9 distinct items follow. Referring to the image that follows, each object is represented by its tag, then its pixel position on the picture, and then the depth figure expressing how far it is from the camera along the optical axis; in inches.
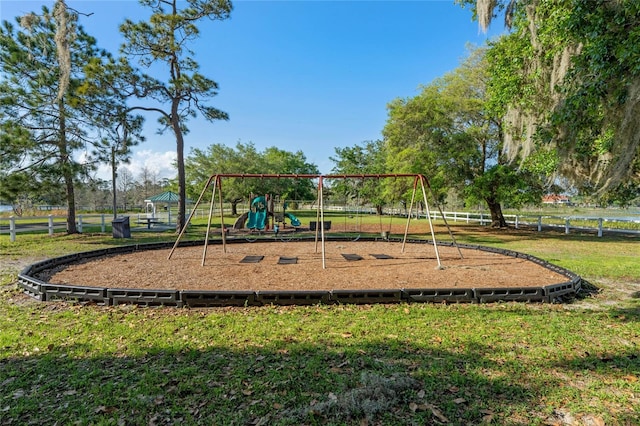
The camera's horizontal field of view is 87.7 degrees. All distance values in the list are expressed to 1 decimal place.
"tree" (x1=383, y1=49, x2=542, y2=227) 626.8
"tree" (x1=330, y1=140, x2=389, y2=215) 1391.5
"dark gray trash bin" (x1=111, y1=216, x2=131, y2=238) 525.0
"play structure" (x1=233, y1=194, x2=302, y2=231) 506.3
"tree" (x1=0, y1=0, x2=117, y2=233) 429.2
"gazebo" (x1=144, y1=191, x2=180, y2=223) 884.0
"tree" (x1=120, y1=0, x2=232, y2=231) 500.4
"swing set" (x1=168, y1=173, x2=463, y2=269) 284.3
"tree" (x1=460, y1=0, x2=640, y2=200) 179.5
